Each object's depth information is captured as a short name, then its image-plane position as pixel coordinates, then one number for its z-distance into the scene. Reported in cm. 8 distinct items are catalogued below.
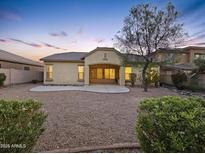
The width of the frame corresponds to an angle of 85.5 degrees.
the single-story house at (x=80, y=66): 1504
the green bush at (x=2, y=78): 1236
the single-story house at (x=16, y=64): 1456
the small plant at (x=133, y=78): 1530
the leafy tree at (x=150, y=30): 1086
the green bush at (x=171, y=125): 159
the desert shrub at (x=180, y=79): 1262
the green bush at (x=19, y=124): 181
